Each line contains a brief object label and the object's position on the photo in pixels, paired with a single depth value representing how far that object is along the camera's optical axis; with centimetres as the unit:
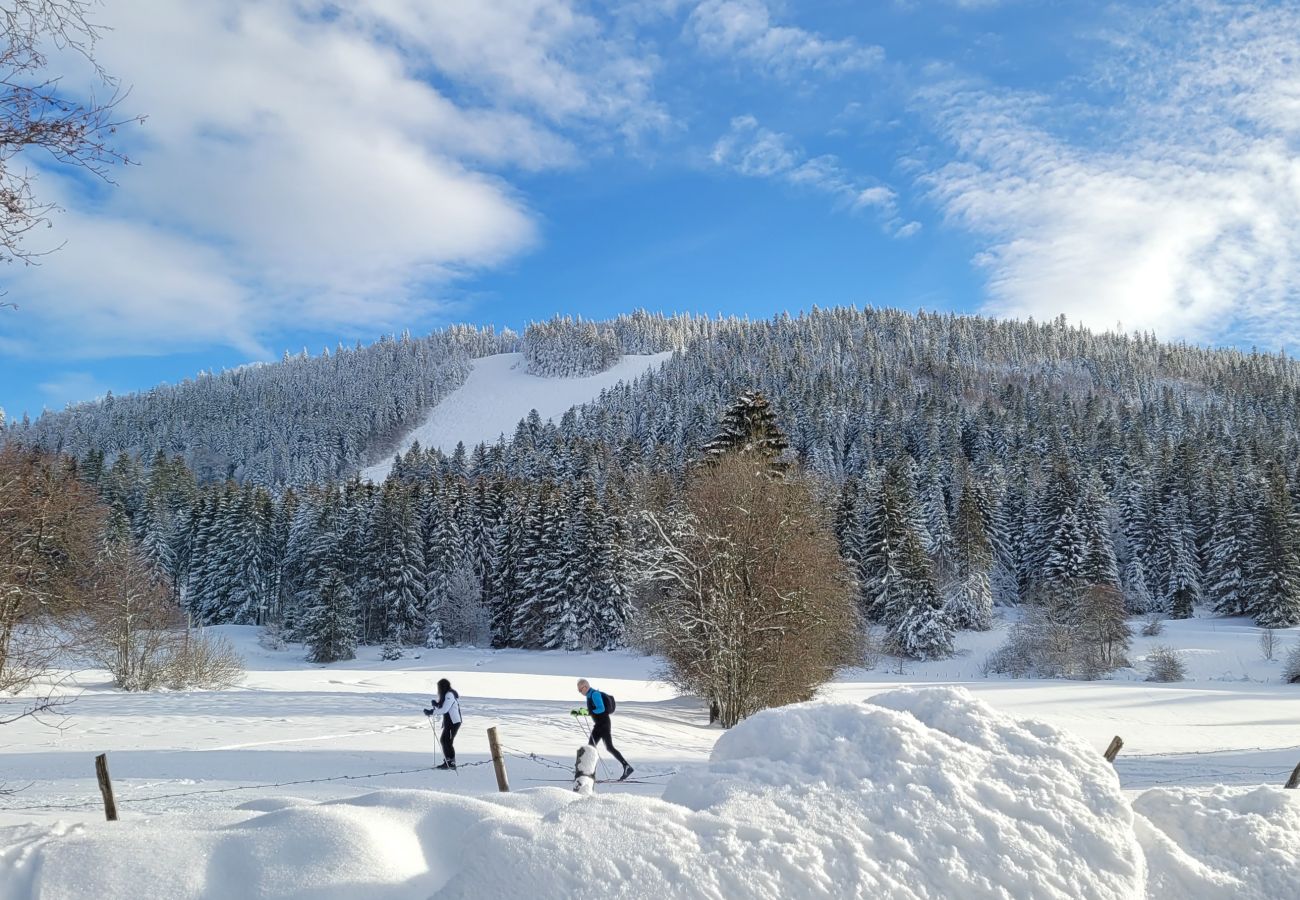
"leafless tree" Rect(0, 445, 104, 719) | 1239
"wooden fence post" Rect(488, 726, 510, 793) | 893
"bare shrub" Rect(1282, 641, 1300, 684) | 3994
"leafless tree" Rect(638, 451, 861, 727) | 2164
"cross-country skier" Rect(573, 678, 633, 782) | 1188
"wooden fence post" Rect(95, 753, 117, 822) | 745
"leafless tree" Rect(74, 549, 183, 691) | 2523
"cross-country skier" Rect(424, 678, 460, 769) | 1277
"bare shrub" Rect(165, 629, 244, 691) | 2684
